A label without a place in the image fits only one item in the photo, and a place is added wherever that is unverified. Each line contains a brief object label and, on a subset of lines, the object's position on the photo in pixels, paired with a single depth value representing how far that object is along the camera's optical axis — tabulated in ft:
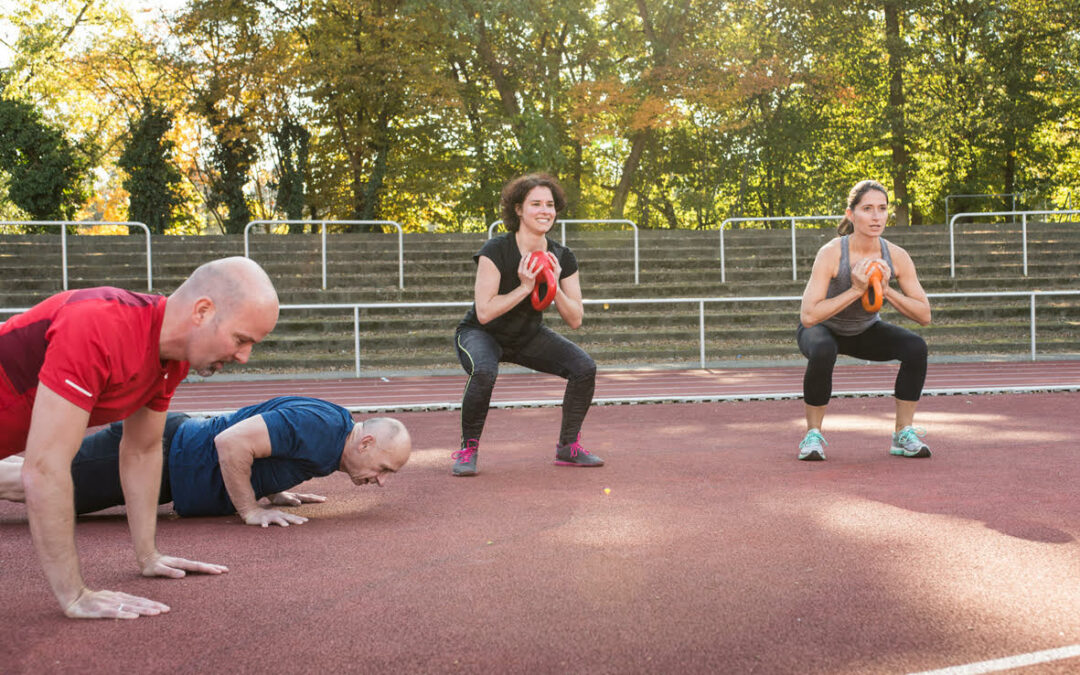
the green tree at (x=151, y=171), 71.10
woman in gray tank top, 19.20
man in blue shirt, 13.30
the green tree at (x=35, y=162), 77.41
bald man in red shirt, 8.29
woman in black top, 18.51
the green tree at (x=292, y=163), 77.15
